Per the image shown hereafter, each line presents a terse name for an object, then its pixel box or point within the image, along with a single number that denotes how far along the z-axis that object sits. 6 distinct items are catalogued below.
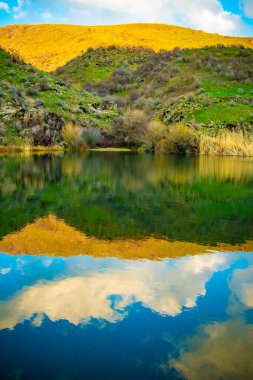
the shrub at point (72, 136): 34.44
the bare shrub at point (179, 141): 33.16
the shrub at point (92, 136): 36.69
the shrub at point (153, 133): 34.69
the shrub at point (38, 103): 36.62
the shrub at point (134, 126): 36.66
